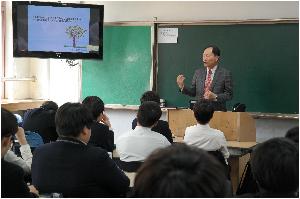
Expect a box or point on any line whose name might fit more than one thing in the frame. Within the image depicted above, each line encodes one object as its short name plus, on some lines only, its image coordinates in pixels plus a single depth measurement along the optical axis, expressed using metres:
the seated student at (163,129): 3.57
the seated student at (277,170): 1.56
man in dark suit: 4.70
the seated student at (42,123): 3.84
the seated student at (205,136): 3.46
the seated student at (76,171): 2.19
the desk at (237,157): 3.85
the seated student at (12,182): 1.94
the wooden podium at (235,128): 4.05
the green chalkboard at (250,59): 4.87
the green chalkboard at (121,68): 5.59
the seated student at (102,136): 3.38
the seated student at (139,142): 3.02
